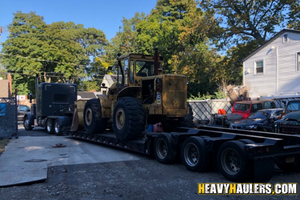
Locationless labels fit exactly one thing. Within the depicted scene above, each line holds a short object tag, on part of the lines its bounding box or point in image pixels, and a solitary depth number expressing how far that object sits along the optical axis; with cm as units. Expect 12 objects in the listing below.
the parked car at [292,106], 973
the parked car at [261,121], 998
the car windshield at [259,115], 1138
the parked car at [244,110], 1312
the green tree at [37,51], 3237
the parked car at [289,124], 726
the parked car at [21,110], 2136
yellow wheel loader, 756
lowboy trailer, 481
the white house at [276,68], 1626
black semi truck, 1405
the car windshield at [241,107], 1356
